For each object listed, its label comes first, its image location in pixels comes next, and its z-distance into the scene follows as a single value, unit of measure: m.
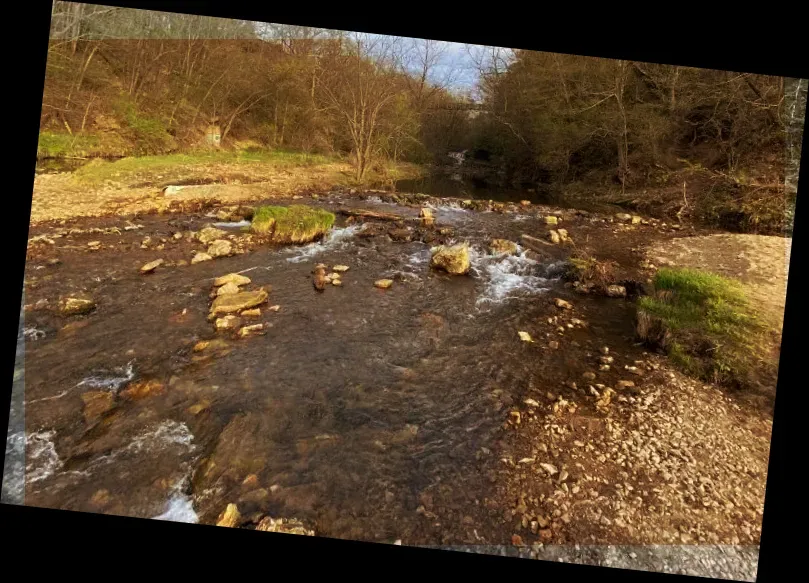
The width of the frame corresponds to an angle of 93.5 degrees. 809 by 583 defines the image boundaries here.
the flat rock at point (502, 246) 7.51
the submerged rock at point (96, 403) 3.20
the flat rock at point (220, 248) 6.32
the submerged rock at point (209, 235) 6.76
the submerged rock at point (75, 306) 4.49
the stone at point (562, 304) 5.58
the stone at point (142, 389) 3.45
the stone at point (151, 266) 5.60
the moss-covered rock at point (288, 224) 7.31
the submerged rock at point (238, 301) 4.78
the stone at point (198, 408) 3.33
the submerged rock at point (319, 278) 5.74
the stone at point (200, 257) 6.05
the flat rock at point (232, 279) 5.40
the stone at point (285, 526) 2.47
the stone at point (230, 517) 2.47
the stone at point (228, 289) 5.12
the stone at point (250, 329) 4.44
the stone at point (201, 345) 4.12
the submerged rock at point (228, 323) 4.51
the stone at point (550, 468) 2.90
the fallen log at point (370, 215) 9.48
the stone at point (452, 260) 6.52
